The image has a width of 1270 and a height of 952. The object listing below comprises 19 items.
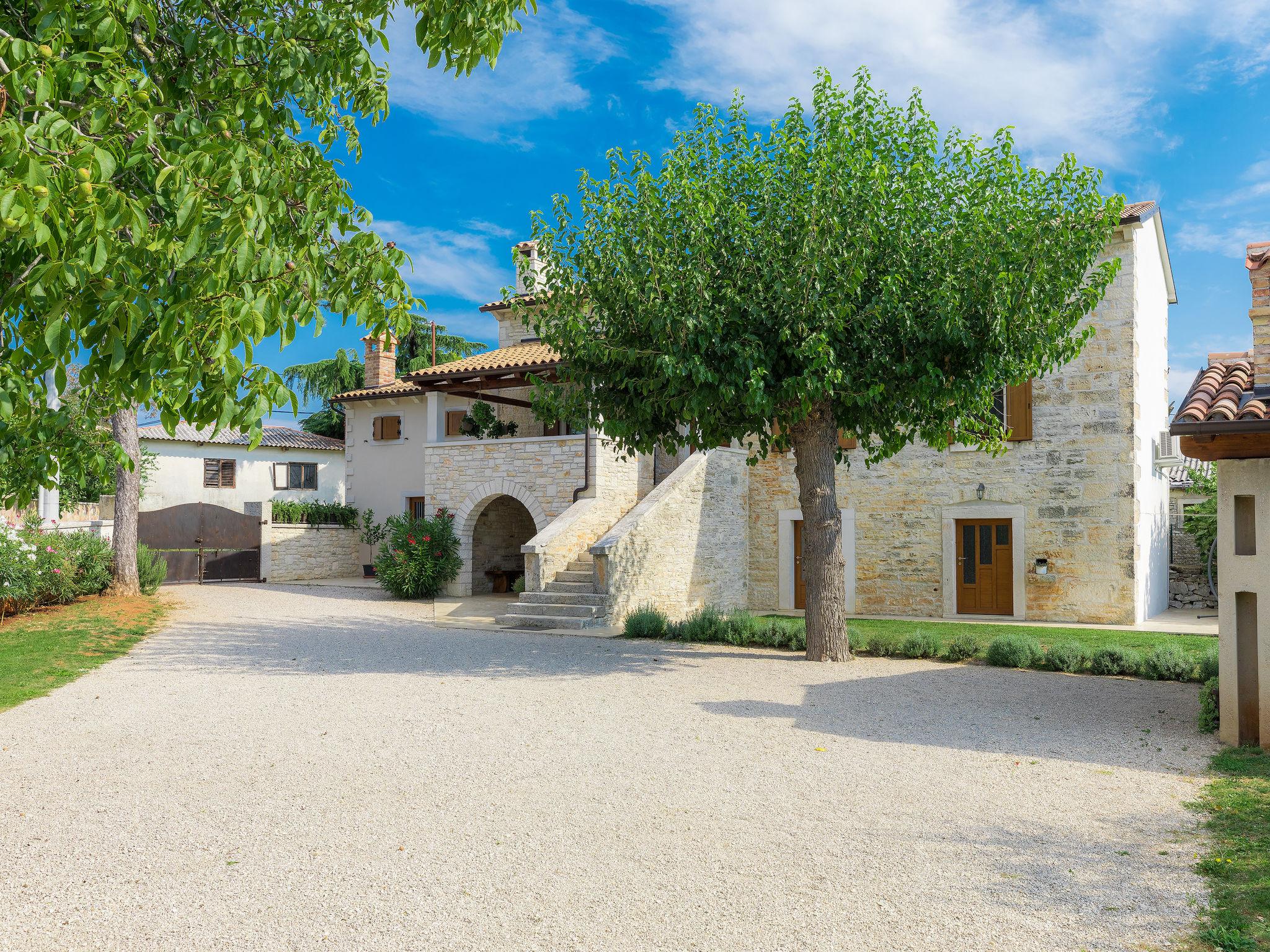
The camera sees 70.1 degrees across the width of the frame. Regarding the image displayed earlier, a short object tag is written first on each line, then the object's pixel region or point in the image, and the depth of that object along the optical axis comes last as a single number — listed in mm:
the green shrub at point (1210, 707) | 6910
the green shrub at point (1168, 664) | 9219
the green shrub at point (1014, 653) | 10047
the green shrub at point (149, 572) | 16141
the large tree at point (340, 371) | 32906
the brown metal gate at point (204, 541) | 20859
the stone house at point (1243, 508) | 5805
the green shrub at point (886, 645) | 10896
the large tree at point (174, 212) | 2965
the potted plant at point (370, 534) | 21578
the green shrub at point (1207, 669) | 8641
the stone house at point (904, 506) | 14172
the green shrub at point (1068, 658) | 9836
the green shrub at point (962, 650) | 10625
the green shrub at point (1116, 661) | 9562
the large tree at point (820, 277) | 8992
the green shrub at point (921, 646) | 10727
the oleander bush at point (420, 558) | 17359
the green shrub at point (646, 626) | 12695
